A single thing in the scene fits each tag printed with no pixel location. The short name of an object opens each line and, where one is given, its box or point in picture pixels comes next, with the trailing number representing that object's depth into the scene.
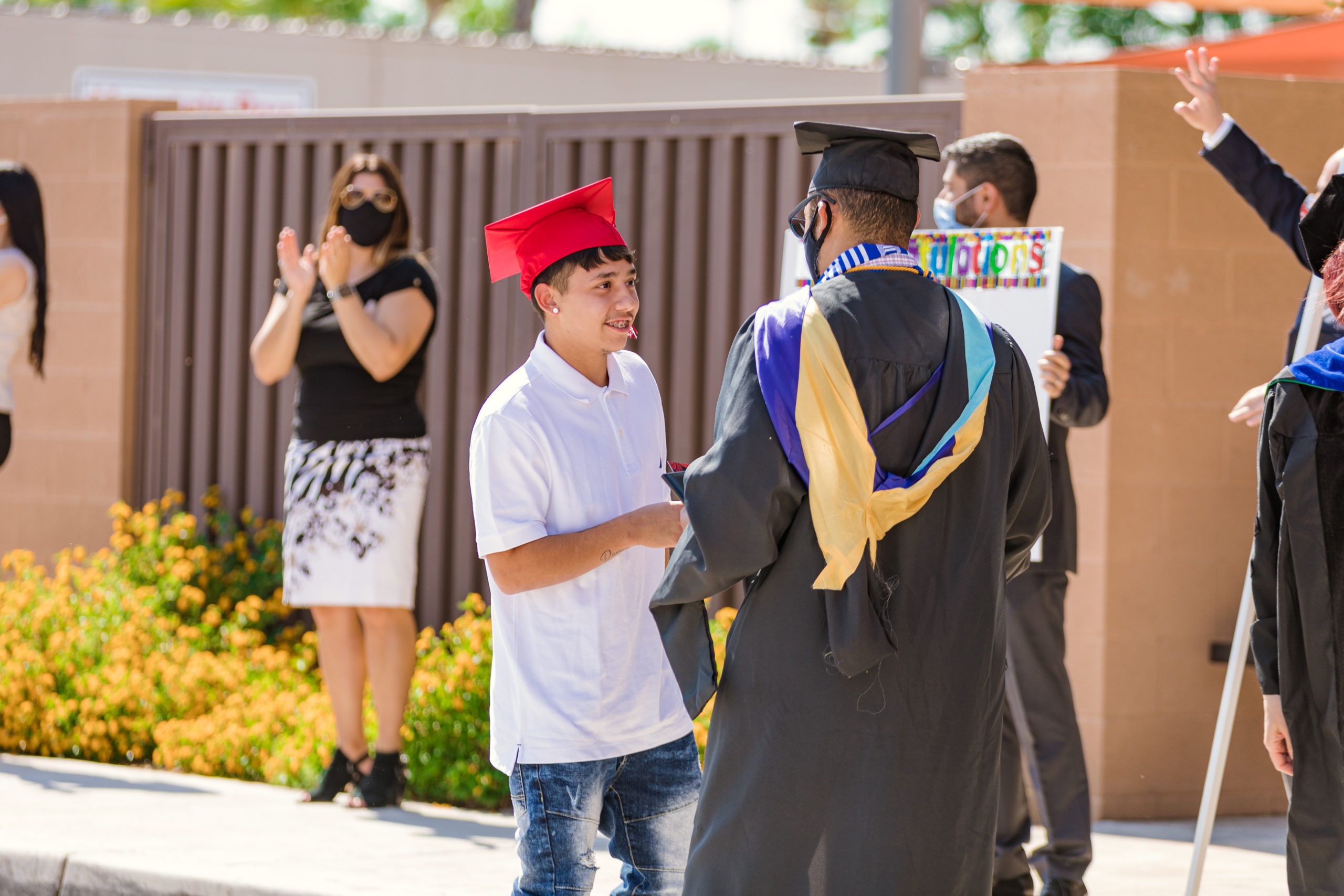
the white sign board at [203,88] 28.64
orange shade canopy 17.17
